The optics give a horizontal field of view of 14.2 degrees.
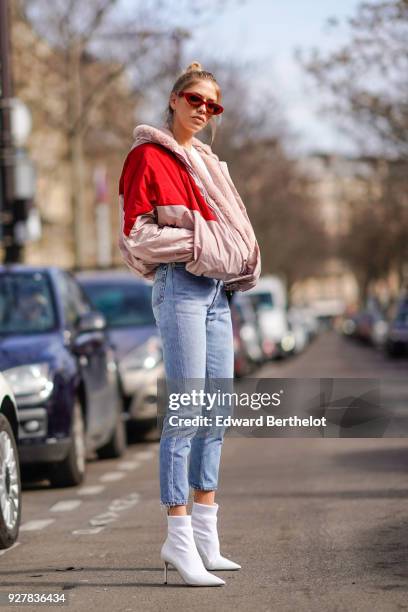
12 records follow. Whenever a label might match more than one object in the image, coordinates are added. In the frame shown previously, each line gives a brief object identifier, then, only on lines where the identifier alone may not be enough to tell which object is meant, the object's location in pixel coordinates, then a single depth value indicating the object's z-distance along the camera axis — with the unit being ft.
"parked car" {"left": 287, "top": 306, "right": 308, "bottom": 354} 210.38
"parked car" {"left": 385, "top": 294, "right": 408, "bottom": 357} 158.40
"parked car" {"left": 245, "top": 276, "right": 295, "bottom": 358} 176.04
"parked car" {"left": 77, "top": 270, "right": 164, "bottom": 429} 50.80
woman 19.89
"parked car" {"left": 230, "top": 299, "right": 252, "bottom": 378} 93.15
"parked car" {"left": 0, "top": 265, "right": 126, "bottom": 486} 35.47
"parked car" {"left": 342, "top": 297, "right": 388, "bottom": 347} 230.89
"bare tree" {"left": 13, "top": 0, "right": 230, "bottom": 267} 109.40
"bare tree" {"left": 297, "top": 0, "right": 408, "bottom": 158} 110.32
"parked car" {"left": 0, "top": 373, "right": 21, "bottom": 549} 24.48
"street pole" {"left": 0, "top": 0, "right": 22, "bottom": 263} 69.67
